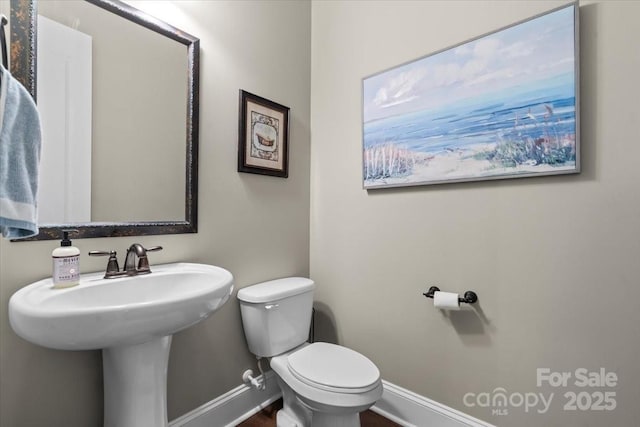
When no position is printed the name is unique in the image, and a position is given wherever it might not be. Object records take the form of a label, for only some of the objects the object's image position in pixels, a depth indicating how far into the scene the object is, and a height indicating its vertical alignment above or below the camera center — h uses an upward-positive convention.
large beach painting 1.11 +0.48
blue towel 0.70 +0.15
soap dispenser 0.89 -0.15
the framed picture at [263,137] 1.53 +0.44
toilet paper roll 1.29 -0.38
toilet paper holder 1.31 -0.37
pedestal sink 0.70 -0.27
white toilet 1.14 -0.66
